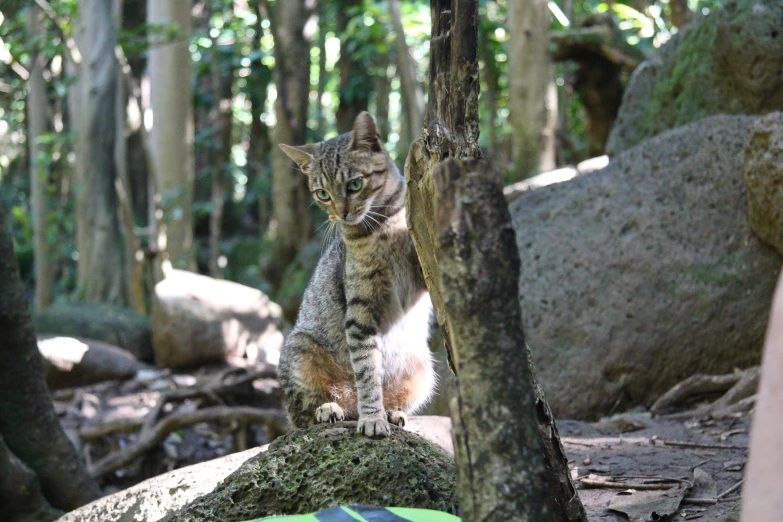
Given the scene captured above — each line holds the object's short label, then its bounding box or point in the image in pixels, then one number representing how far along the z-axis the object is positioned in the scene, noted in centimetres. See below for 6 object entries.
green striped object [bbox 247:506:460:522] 236
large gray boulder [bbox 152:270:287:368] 846
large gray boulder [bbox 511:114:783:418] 521
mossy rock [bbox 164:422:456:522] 293
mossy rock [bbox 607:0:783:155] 626
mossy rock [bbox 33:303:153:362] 895
